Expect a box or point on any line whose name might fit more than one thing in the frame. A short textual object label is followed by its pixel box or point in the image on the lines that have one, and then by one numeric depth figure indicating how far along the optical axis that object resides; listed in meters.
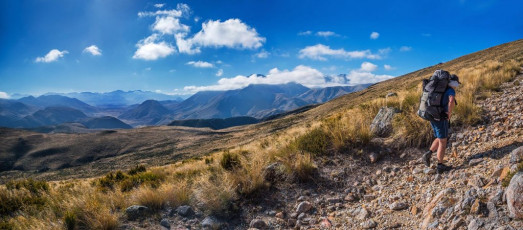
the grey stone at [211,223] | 4.85
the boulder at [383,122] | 7.73
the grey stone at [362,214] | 4.76
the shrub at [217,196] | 5.27
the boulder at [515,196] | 3.21
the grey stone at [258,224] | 4.98
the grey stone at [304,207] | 5.37
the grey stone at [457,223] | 3.59
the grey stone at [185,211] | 5.20
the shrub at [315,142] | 7.53
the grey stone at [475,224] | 3.38
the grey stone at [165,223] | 4.87
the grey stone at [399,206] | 4.68
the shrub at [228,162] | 7.64
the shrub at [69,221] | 4.40
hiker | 5.55
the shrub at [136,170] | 12.60
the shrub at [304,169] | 6.40
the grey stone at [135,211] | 5.05
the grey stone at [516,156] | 4.29
